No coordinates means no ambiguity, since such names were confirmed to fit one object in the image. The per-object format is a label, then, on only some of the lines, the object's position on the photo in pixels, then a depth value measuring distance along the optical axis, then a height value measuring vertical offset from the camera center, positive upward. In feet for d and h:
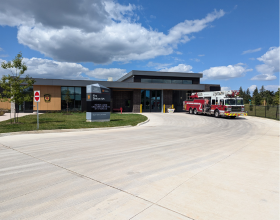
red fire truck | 78.74 +1.33
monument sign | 61.87 +0.97
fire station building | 102.06 +8.56
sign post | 44.23 +2.21
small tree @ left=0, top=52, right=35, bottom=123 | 55.26 +6.05
